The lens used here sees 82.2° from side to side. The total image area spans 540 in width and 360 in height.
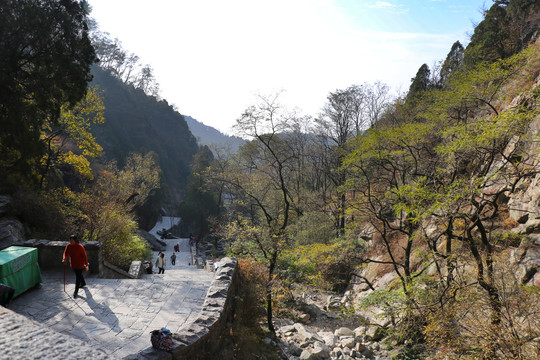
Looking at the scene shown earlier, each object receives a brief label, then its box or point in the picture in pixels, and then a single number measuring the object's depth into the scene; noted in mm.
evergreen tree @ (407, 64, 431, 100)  30219
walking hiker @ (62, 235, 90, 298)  6988
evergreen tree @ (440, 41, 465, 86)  26956
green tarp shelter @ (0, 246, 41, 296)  6156
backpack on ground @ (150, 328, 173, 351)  3906
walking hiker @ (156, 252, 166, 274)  17047
